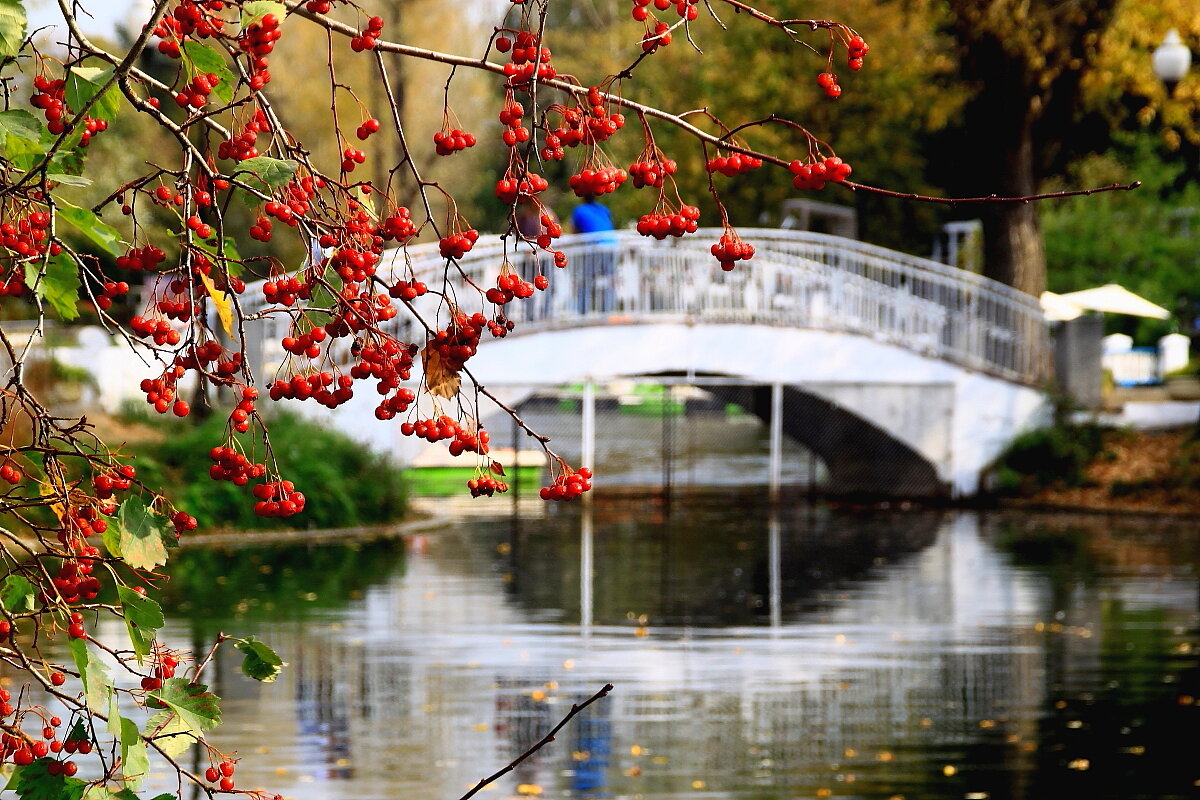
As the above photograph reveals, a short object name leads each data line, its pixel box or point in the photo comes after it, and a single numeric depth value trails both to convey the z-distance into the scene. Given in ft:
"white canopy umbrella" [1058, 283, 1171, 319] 182.80
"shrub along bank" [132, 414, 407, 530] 131.34
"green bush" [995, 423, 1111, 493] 162.50
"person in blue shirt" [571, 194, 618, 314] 152.05
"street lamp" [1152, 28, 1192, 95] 134.41
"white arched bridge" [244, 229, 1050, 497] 154.92
